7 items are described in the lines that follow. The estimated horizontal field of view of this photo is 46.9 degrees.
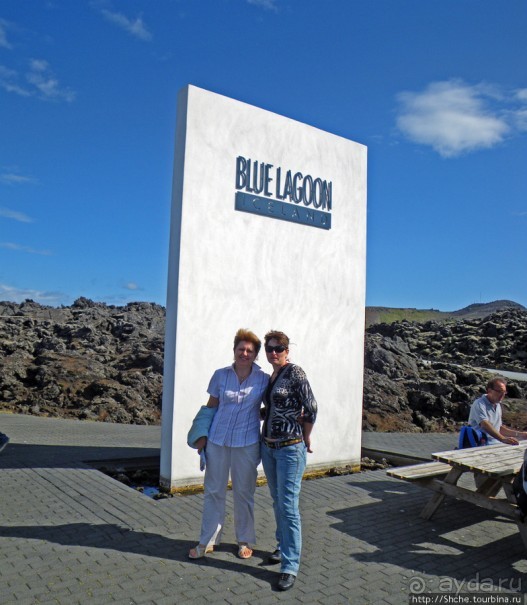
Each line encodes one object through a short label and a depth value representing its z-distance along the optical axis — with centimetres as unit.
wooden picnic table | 541
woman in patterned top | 455
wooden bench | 581
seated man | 691
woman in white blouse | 493
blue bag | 696
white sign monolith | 709
